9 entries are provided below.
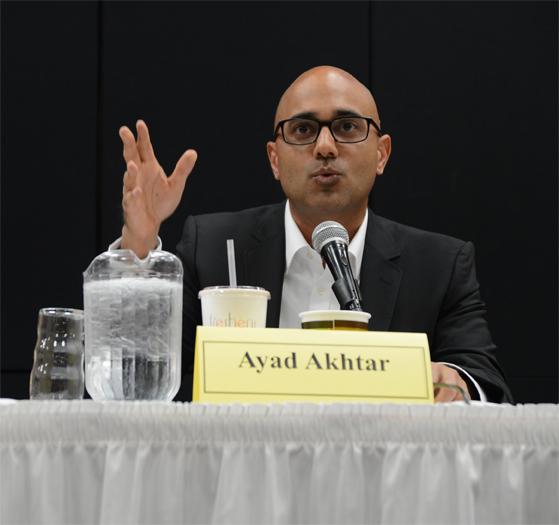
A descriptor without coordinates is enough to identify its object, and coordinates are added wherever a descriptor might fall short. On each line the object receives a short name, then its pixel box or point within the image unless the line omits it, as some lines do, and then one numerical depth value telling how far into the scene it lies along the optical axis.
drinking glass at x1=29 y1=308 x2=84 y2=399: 3.15
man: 4.24
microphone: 3.24
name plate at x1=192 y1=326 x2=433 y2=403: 2.96
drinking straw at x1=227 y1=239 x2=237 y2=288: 3.34
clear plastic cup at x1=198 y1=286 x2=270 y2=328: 3.20
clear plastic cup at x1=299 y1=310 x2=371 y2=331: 3.10
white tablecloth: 2.88
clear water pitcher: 3.09
